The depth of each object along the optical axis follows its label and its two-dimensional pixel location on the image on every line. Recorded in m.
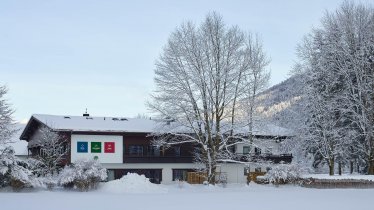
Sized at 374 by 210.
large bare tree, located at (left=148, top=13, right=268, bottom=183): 43.88
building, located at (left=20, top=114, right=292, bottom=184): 49.00
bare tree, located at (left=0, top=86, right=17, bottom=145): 43.09
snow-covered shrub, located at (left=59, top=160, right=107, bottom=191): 35.81
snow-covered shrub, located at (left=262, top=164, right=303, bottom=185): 42.44
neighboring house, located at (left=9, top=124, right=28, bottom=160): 61.91
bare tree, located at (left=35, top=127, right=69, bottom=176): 44.66
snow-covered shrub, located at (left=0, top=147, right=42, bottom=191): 33.25
